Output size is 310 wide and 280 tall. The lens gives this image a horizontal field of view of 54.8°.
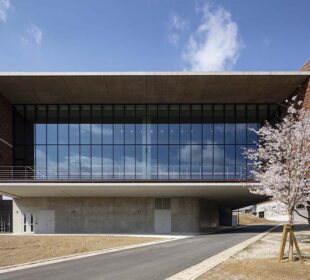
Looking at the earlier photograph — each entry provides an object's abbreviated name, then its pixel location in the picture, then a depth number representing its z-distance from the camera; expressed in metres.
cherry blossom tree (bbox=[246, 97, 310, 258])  11.70
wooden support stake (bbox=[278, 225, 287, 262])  10.73
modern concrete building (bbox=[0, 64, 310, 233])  27.52
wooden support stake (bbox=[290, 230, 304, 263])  10.60
